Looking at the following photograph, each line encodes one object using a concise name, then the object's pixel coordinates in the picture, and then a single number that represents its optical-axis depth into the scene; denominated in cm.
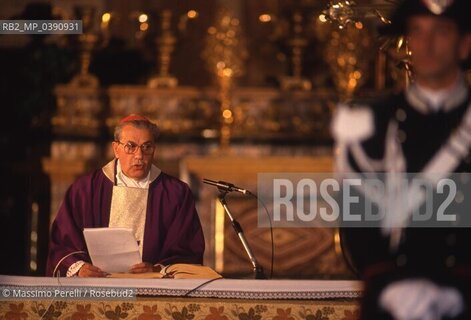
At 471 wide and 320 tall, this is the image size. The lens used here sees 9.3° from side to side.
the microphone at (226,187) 1507
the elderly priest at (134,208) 1592
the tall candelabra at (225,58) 2448
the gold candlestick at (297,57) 2506
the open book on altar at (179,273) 1517
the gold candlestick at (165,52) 2491
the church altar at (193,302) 1478
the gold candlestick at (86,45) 2432
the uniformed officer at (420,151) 1125
